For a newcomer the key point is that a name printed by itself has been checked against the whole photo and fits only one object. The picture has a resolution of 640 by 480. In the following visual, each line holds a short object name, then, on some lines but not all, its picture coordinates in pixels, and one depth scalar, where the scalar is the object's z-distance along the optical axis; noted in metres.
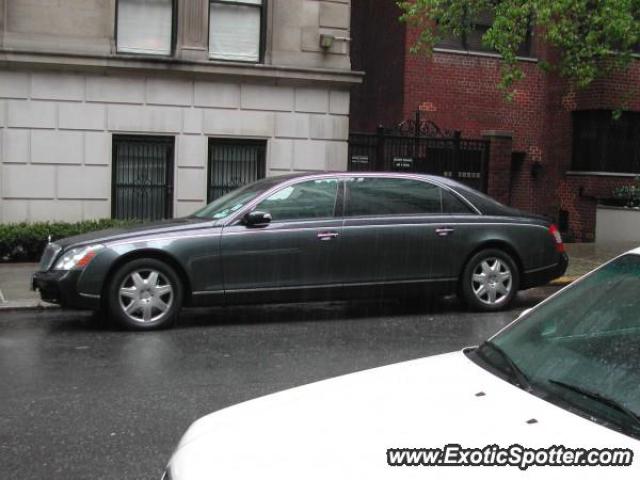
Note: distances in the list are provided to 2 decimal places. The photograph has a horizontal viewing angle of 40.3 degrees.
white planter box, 20.03
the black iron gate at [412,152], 18.00
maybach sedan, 8.99
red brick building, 21.31
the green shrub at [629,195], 20.75
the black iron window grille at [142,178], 16.31
